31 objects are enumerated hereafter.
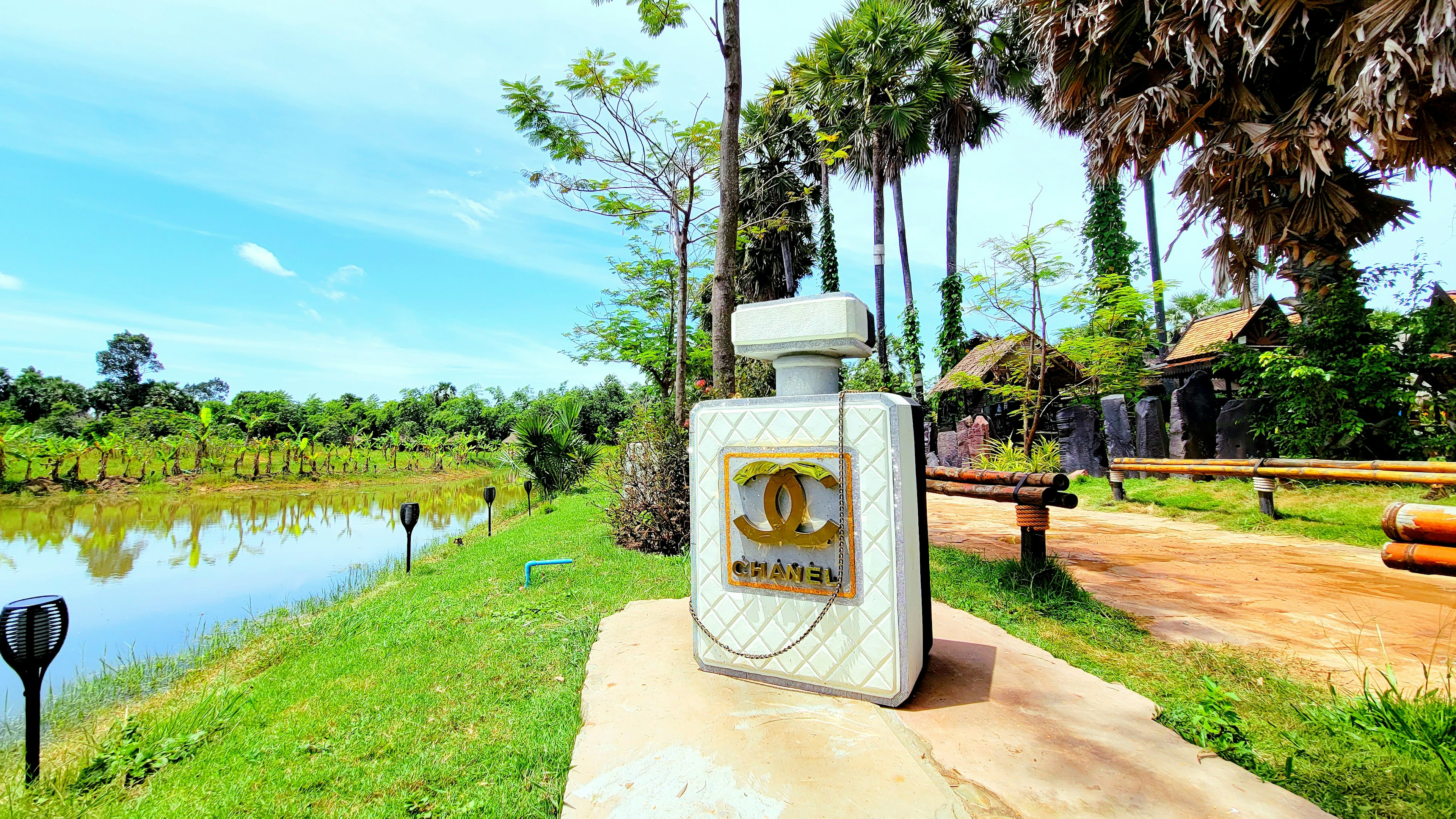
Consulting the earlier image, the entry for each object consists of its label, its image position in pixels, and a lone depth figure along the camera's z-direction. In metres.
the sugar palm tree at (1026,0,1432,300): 6.01
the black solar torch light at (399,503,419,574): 6.91
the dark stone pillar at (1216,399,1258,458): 10.02
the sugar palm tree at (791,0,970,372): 14.24
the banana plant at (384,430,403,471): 29.58
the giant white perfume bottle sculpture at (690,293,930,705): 2.59
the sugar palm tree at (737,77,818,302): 12.77
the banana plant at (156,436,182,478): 22.39
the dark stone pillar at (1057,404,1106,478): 12.78
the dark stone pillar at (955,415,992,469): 14.69
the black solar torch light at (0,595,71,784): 2.59
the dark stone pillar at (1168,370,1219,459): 11.02
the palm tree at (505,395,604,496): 14.69
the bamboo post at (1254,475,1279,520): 7.65
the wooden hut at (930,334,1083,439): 13.22
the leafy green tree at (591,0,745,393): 6.61
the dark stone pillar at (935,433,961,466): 15.65
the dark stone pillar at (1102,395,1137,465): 12.34
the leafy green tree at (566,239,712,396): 17.42
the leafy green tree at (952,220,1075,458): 9.40
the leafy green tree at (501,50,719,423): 8.68
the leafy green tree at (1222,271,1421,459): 8.24
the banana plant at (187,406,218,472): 22.58
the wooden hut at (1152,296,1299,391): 13.34
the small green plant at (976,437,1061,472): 8.05
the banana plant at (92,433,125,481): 20.14
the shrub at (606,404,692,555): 6.68
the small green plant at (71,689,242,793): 2.63
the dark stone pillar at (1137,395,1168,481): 11.73
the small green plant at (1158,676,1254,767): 2.20
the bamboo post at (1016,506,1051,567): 4.62
